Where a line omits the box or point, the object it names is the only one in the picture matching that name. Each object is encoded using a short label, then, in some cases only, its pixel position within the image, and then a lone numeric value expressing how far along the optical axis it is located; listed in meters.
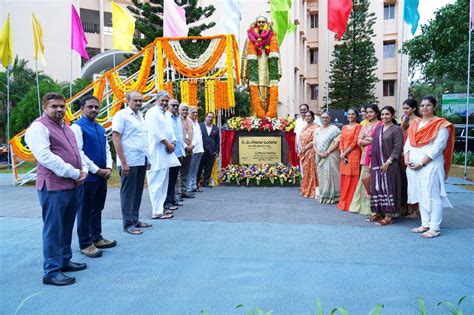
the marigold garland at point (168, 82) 7.79
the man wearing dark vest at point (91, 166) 3.38
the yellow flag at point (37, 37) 9.27
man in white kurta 4.75
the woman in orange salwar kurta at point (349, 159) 5.26
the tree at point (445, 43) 10.82
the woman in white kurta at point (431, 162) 4.02
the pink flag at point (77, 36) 10.22
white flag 9.18
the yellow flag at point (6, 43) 8.33
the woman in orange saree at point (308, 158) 6.48
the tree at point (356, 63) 22.38
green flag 10.26
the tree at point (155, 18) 13.54
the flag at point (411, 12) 8.35
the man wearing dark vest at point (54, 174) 2.69
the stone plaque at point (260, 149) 7.83
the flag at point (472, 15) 7.88
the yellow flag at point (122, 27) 10.40
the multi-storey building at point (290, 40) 17.97
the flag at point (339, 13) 9.79
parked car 14.02
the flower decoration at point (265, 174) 7.59
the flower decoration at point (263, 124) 7.78
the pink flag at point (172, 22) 8.85
